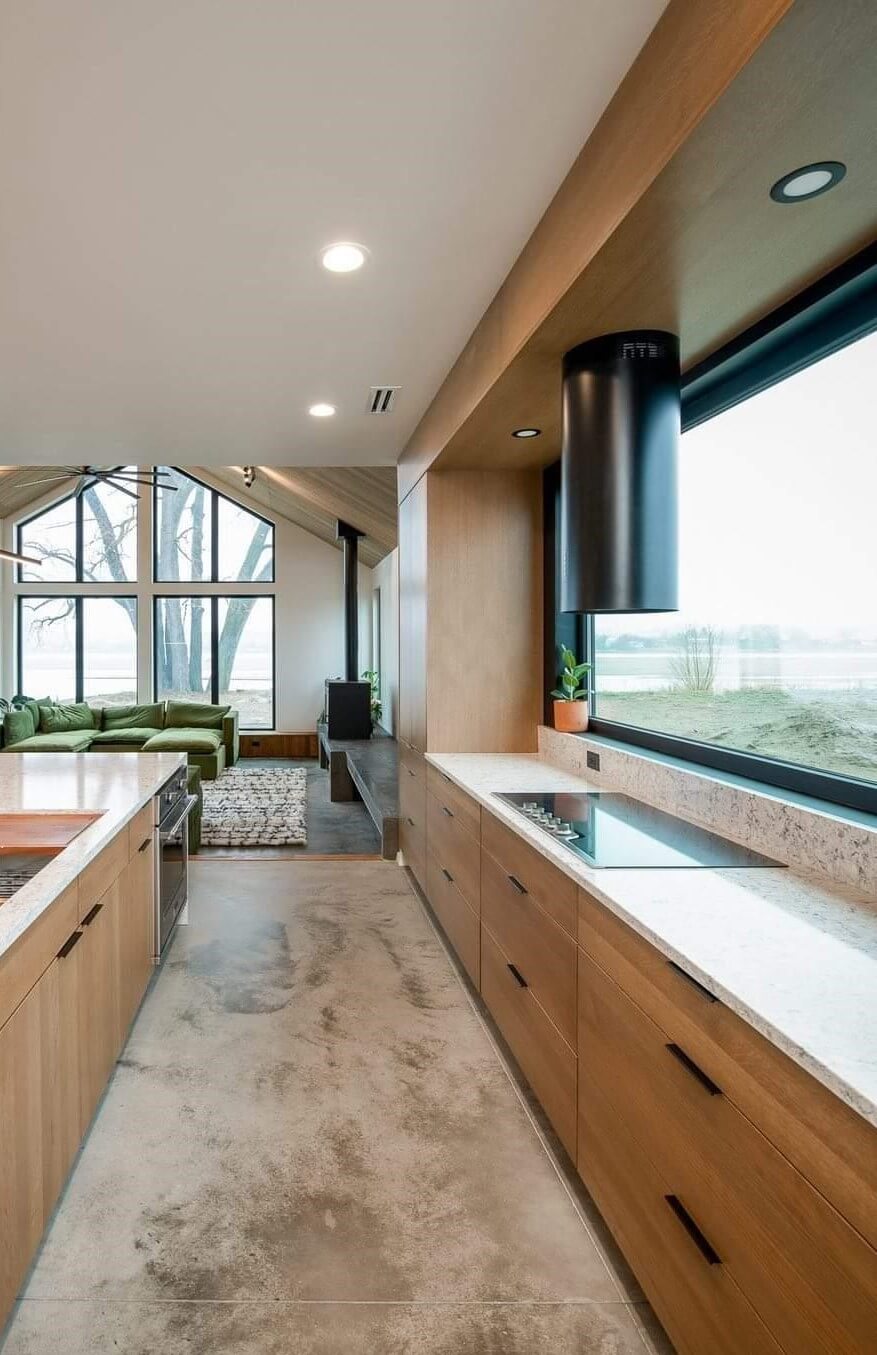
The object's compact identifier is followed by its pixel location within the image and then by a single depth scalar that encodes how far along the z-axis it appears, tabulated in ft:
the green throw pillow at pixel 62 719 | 30.17
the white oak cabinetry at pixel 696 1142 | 3.04
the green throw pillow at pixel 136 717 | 31.89
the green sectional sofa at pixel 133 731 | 27.58
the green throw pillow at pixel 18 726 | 27.91
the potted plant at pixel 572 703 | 11.89
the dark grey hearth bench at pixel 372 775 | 16.16
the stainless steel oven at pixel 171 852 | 10.20
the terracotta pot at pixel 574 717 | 11.89
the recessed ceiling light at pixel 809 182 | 4.52
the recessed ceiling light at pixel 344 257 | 7.46
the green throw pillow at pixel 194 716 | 31.71
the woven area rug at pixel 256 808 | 18.93
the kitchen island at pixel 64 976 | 4.73
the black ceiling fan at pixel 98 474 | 20.47
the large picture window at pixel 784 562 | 6.24
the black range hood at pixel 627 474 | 6.91
